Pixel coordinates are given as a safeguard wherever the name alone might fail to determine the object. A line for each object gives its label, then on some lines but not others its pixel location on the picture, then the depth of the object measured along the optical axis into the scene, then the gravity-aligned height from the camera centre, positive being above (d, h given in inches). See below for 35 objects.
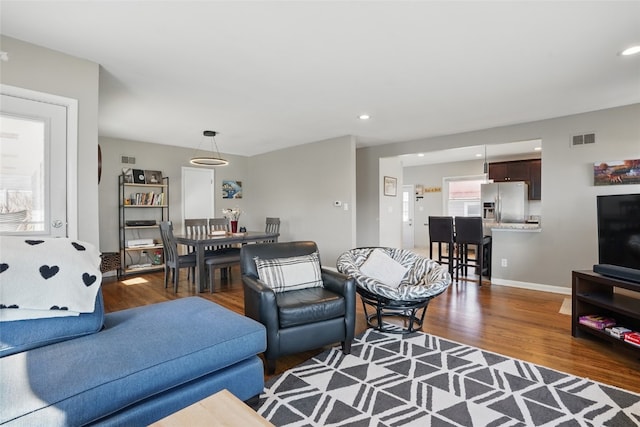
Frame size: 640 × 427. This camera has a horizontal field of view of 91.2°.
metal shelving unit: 217.5 -5.9
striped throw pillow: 103.6 -19.7
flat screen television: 106.0 -5.5
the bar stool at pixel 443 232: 197.5 -11.3
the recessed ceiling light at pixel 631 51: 95.8 +51.3
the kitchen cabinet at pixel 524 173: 265.6 +36.9
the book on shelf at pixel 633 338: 91.9 -36.5
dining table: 169.8 -15.1
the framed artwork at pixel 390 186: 250.0 +23.6
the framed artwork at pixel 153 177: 229.1 +27.9
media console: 97.1 -28.7
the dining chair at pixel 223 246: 195.0 -22.1
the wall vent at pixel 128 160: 222.7 +39.4
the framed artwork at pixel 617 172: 146.0 +20.3
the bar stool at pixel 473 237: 186.5 -13.9
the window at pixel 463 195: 327.9 +21.0
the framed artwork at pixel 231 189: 281.7 +23.0
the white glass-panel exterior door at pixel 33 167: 90.9 +14.3
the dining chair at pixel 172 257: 173.8 -24.7
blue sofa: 46.4 -25.9
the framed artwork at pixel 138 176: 221.3 +27.3
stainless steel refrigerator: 261.7 +11.8
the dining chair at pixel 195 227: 203.5 -8.9
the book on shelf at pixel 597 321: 103.3 -35.8
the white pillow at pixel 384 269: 122.9 -21.7
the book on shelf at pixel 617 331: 96.4 -36.4
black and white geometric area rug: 68.2 -44.0
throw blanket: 59.3 -13.1
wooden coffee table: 43.1 -28.7
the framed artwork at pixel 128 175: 219.4 +27.7
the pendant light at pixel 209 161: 193.9 +33.6
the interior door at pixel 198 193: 256.5 +18.5
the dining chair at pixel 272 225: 240.5 -8.2
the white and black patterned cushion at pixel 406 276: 107.3 -23.1
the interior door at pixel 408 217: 367.9 -2.8
